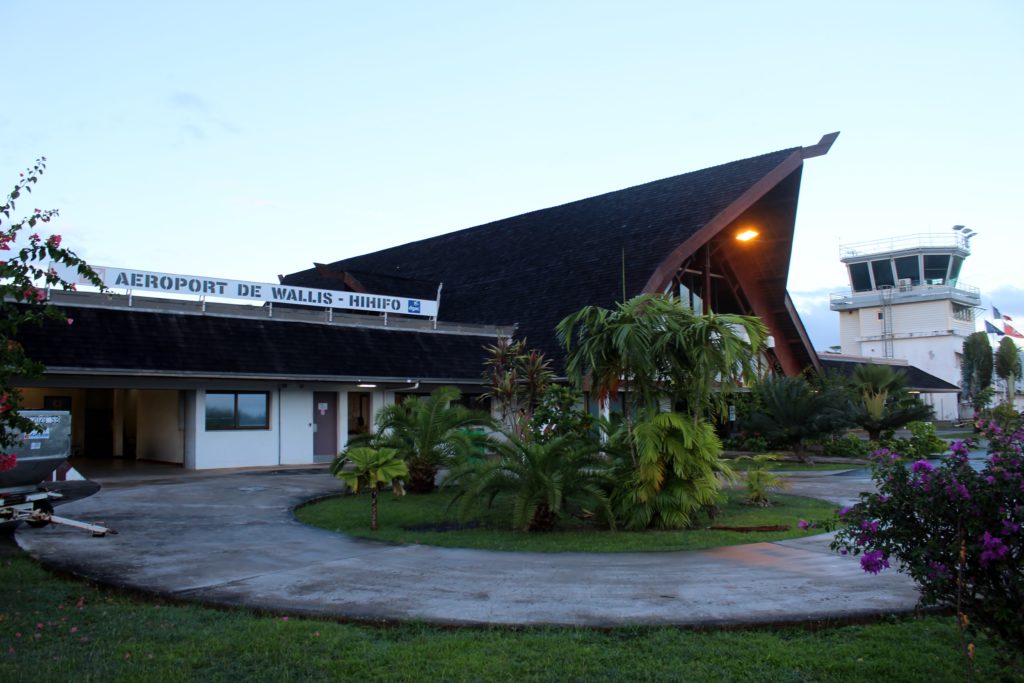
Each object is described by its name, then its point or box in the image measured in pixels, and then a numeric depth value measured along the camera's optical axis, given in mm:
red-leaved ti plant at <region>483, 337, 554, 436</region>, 19281
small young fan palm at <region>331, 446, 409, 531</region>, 12477
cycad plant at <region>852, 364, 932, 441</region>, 26344
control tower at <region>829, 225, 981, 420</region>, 56656
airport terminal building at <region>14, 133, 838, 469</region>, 20906
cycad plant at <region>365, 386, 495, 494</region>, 16172
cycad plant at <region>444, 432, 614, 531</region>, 11211
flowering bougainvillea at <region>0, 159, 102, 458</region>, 7055
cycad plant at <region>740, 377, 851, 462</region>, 24203
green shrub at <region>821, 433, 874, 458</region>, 26953
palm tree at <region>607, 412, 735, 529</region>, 11523
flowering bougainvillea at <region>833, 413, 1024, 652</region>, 4629
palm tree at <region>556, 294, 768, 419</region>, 11859
